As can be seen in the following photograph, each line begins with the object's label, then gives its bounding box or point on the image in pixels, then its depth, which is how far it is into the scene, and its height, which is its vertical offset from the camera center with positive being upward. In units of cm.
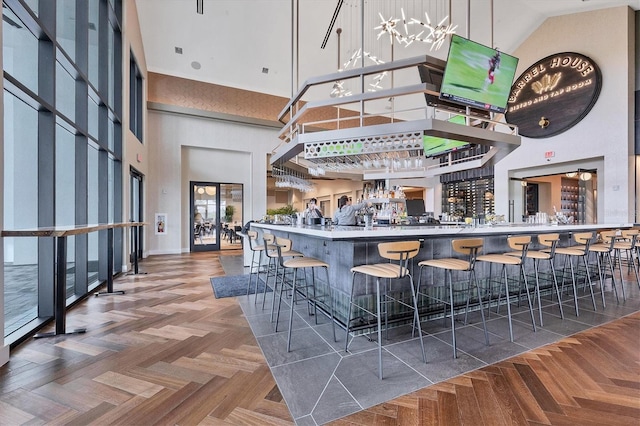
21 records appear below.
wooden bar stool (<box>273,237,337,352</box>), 271 -84
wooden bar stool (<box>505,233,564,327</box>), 326 -42
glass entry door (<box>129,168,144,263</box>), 694 +28
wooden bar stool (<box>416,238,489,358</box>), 255 -41
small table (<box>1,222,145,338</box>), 265 -68
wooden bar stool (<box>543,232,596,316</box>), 364 -48
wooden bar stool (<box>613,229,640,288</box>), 425 -47
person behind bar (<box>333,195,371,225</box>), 399 -1
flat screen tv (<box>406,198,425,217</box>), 684 +13
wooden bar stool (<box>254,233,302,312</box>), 322 -43
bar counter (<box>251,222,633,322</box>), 274 -39
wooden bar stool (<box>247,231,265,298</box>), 419 -52
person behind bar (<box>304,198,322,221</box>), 468 +2
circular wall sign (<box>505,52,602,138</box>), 716 +327
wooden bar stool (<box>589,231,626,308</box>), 389 -49
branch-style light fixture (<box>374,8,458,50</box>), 531 +353
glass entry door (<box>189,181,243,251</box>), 919 -6
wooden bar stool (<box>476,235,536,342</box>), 284 -46
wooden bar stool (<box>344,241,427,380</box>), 224 -36
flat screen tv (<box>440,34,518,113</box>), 311 +160
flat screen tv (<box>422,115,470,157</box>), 414 +105
